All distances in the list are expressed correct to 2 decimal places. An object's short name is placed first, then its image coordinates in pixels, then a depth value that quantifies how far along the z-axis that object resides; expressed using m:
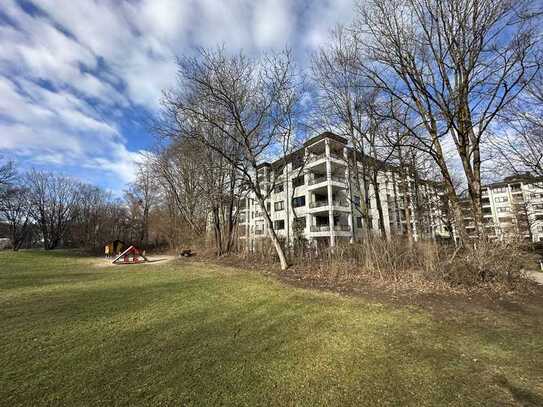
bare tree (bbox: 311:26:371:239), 13.48
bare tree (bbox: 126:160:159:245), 32.56
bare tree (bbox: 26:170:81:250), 42.41
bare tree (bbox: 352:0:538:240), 7.39
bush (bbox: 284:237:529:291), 6.29
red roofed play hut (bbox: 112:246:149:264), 16.25
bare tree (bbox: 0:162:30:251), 36.50
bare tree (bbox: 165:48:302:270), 10.58
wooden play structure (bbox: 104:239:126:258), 22.14
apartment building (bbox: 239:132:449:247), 15.05
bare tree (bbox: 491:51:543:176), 12.45
